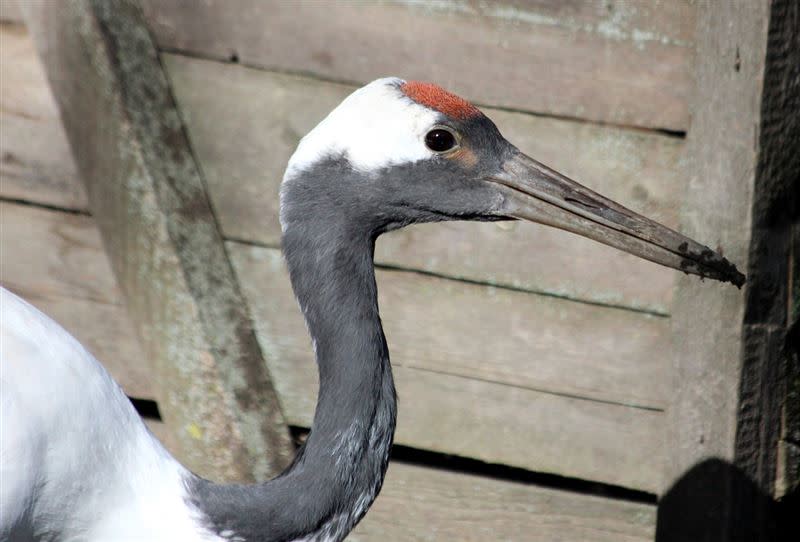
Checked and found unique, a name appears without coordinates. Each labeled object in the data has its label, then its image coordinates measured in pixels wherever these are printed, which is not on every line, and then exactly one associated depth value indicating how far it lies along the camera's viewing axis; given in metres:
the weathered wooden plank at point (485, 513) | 6.61
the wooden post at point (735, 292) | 5.59
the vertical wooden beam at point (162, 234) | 6.59
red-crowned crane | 5.01
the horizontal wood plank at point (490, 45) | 5.99
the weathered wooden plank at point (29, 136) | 7.04
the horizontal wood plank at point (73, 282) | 7.18
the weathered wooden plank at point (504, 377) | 6.37
